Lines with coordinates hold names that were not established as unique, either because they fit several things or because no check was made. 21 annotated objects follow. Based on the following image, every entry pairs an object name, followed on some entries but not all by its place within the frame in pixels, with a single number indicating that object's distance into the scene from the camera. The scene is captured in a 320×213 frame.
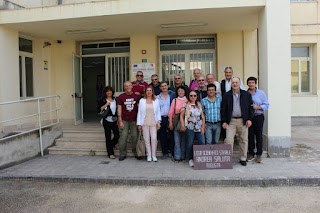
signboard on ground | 5.70
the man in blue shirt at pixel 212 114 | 5.93
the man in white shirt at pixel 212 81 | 6.32
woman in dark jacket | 6.59
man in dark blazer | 5.79
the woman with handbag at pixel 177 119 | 6.12
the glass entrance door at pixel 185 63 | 9.30
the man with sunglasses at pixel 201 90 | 6.29
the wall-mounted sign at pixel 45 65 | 9.29
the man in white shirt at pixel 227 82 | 6.28
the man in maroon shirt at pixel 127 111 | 6.41
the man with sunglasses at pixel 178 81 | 6.42
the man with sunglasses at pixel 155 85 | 6.78
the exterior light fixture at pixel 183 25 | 7.82
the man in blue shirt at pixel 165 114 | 6.41
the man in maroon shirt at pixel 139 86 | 6.89
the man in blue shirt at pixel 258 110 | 5.96
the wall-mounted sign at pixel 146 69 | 9.09
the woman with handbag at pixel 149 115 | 6.21
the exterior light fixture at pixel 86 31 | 8.24
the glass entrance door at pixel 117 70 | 9.62
